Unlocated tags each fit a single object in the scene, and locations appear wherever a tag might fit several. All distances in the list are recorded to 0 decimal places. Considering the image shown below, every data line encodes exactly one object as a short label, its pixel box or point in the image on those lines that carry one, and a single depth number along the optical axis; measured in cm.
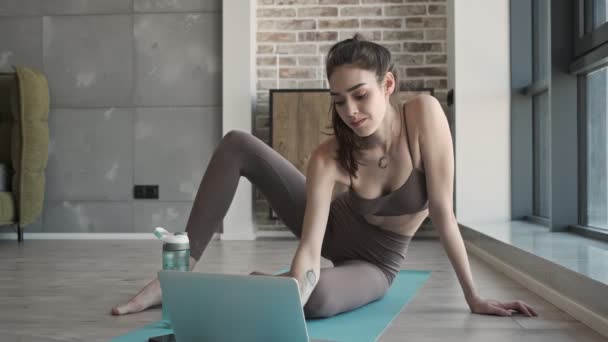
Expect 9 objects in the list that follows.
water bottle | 182
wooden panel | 483
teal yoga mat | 176
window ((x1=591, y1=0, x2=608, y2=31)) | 301
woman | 176
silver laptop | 143
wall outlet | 516
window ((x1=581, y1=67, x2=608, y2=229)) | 297
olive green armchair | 468
